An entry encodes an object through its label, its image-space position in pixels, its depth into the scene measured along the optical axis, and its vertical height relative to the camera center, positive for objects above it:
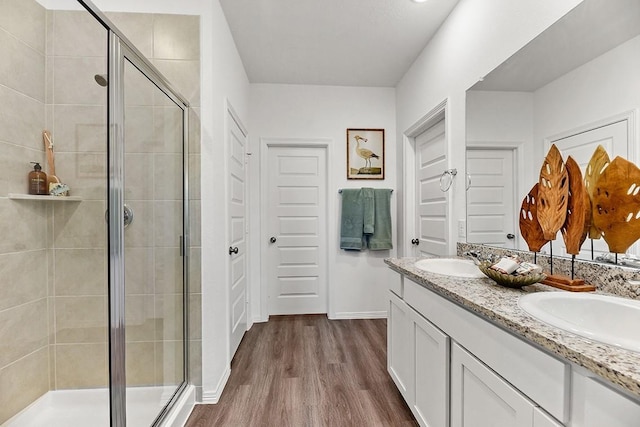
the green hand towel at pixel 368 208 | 3.10 +0.07
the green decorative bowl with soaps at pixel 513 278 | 1.11 -0.25
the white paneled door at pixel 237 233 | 2.20 -0.15
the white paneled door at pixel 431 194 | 2.34 +0.17
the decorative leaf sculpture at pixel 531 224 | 1.36 -0.05
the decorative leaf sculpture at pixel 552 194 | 1.17 +0.08
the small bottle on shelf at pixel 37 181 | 1.50 +0.18
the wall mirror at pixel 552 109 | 1.03 +0.46
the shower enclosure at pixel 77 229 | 1.41 -0.07
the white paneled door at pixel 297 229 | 3.21 -0.16
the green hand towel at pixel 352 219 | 3.10 -0.05
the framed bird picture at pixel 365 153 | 3.17 +0.66
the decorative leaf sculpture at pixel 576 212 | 1.11 +0.01
